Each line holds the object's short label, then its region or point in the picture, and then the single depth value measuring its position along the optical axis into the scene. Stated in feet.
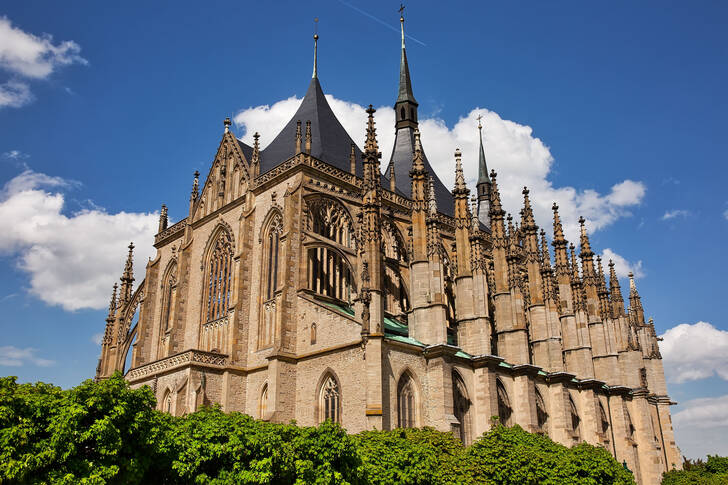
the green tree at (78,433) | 39.91
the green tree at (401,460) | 61.93
